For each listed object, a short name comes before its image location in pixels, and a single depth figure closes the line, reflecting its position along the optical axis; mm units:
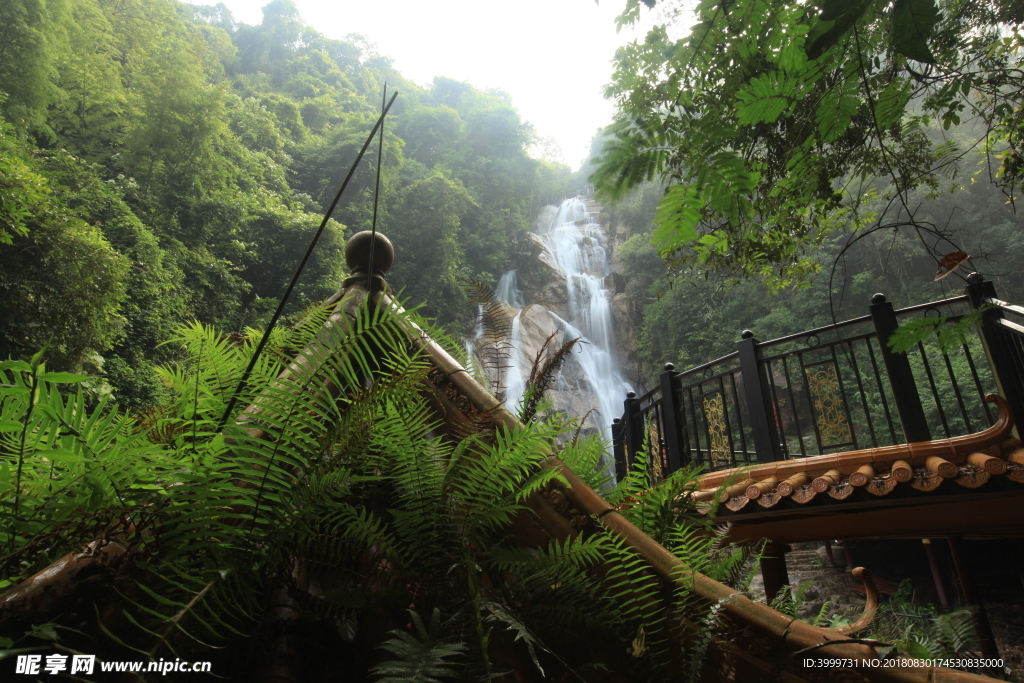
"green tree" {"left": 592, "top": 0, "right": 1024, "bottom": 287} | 1069
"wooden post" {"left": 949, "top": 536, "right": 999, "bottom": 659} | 3262
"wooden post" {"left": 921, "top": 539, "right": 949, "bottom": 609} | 6684
